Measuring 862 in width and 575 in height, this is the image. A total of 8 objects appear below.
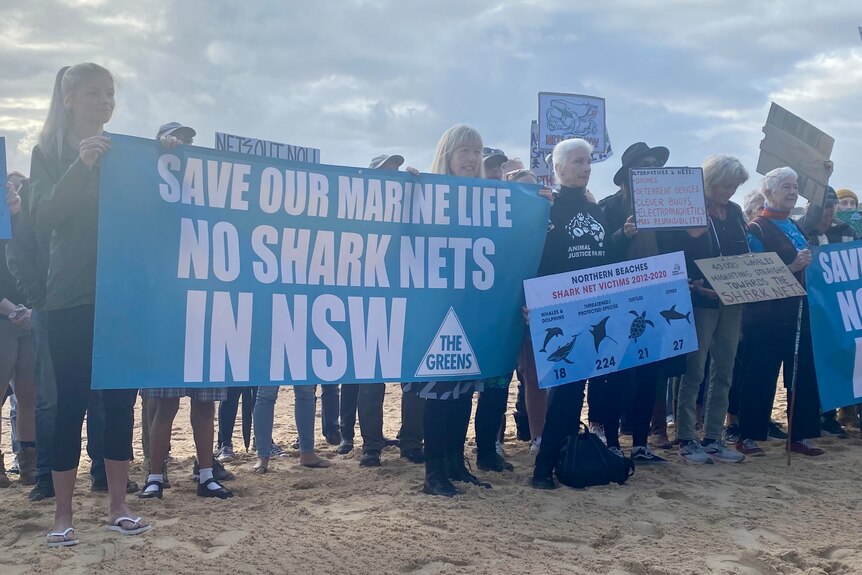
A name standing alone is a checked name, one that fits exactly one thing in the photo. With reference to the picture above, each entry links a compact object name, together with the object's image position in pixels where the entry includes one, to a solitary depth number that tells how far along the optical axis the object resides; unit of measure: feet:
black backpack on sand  16.06
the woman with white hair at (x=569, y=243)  16.31
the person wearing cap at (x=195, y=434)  15.35
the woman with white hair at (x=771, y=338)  20.20
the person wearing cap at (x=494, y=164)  21.12
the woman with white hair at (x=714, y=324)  19.02
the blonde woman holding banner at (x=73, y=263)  12.67
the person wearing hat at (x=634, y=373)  18.02
